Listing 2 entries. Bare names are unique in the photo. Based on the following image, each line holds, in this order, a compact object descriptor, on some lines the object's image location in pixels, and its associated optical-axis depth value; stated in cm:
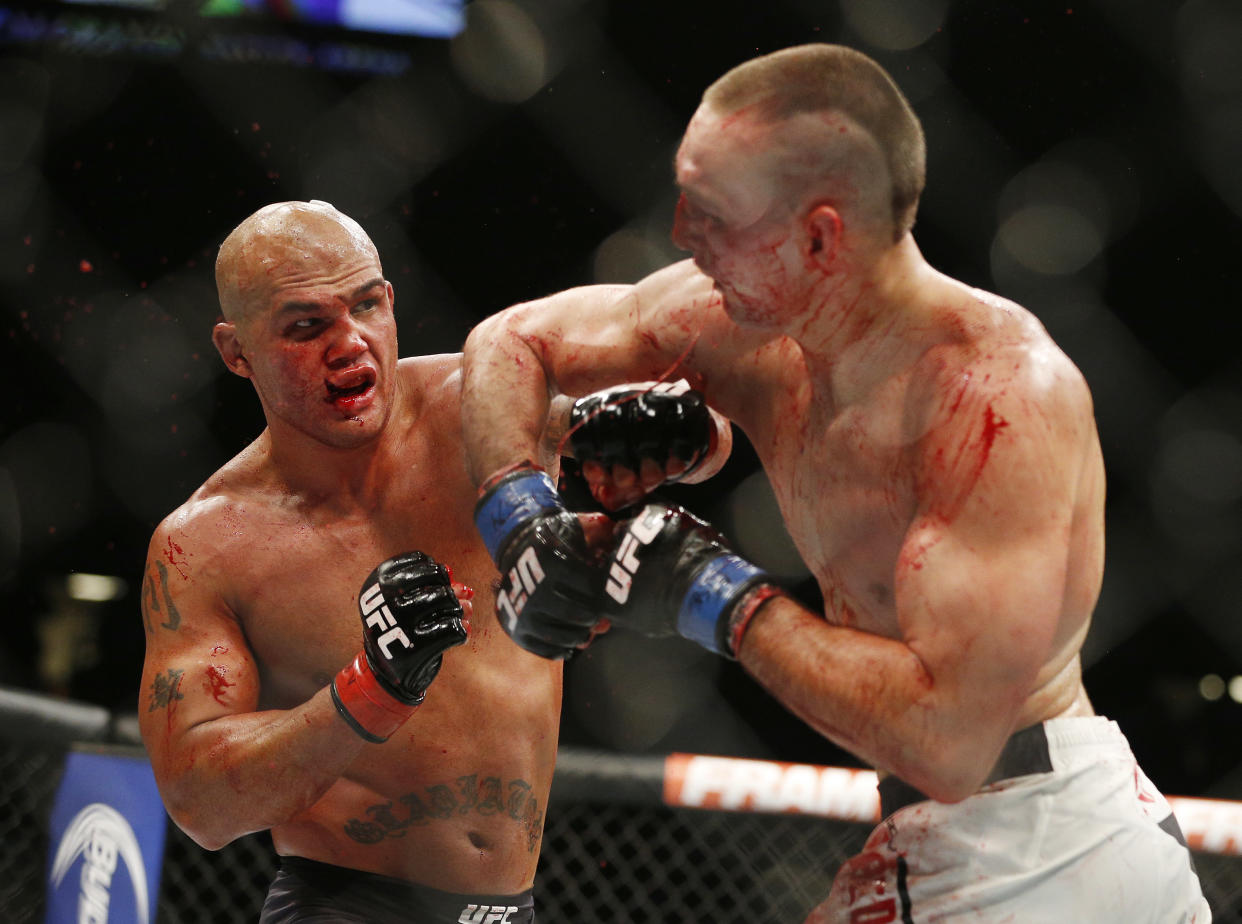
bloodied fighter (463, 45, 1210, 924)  374
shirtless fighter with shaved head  423
